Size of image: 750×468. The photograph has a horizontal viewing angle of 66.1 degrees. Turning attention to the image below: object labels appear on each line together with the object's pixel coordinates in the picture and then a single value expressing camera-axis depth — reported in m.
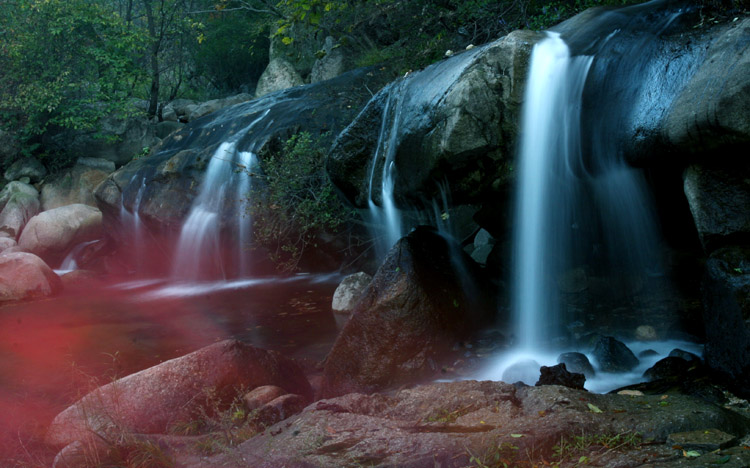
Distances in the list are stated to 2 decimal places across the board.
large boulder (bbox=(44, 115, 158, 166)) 18.36
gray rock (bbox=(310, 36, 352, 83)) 16.78
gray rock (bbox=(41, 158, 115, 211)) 17.84
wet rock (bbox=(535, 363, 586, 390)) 4.42
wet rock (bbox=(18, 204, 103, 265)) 15.29
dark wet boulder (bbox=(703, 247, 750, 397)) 4.04
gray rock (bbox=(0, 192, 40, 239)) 16.58
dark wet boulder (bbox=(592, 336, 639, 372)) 5.16
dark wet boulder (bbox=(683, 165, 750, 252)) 4.17
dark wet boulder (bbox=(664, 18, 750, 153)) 3.94
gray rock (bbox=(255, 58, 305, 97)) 19.23
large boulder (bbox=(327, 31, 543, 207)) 5.68
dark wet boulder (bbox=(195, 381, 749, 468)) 2.96
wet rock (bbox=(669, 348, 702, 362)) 4.78
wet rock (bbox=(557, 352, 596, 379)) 5.12
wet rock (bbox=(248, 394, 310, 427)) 4.30
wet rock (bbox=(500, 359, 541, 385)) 5.09
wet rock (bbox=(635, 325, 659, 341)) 5.91
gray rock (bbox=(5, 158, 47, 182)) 18.19
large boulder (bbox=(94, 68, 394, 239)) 12.20
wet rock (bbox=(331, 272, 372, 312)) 8.57
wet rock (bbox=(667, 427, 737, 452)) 2.68
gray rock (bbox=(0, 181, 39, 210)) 17.28
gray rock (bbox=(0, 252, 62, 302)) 11.16
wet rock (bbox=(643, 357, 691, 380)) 4.60
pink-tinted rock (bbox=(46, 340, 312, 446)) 4.37
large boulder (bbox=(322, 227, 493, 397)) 5.43
